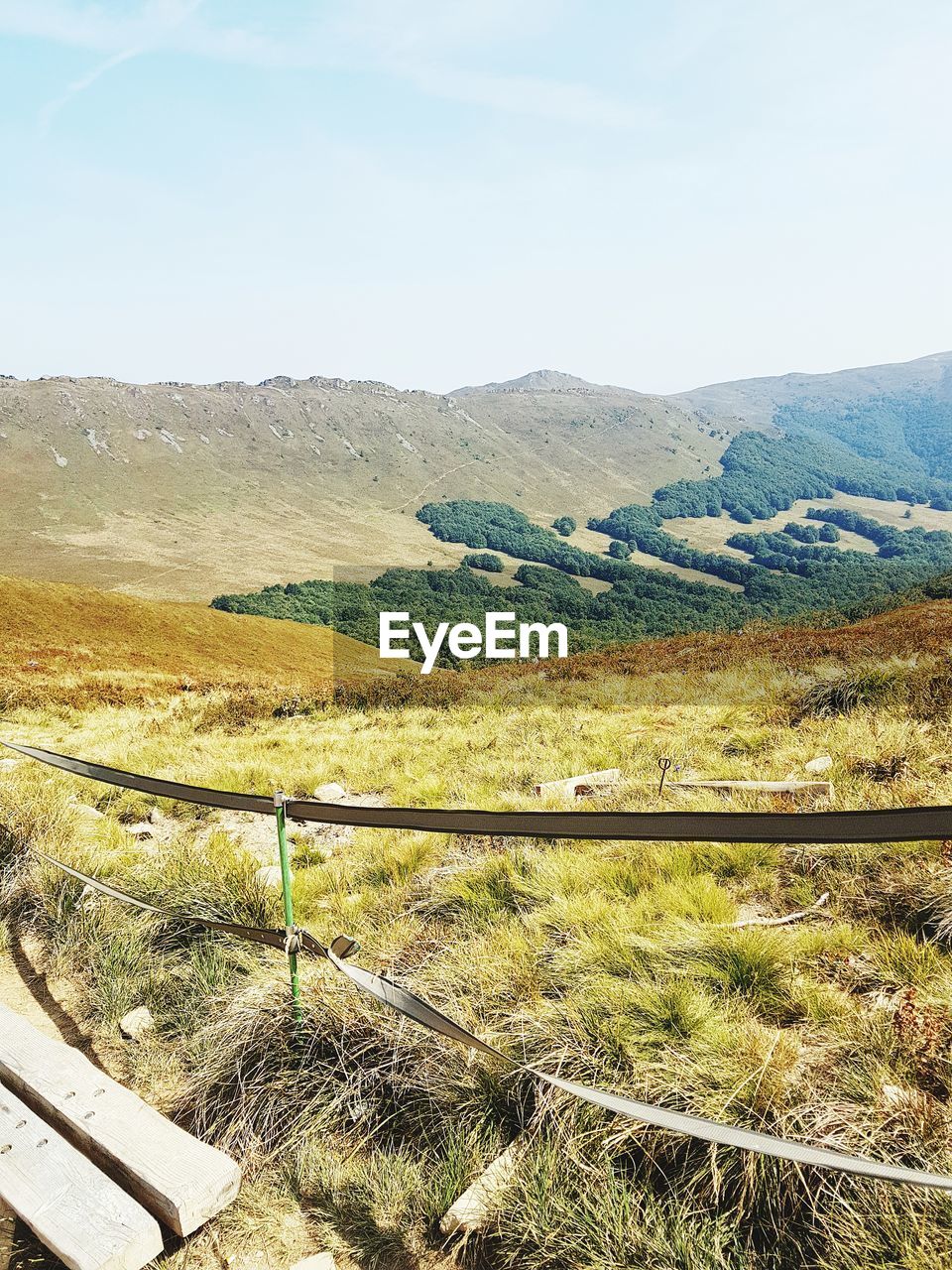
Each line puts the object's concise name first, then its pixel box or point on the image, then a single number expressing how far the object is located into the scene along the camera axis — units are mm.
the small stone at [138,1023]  3670
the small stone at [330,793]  8258
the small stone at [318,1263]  2338
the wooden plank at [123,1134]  2400
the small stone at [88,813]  6504
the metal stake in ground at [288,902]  3035
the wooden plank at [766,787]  5906
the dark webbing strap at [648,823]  1657
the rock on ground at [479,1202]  2381
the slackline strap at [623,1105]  1650
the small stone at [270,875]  4991
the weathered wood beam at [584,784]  7199
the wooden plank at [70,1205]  2170
